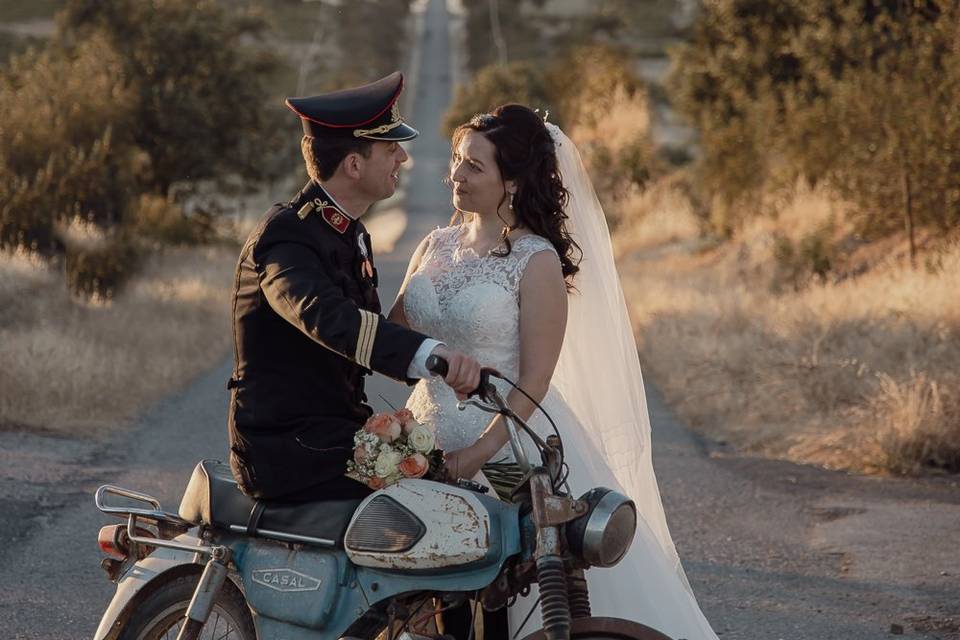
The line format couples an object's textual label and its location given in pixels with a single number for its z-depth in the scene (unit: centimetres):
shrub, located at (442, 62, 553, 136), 5259
